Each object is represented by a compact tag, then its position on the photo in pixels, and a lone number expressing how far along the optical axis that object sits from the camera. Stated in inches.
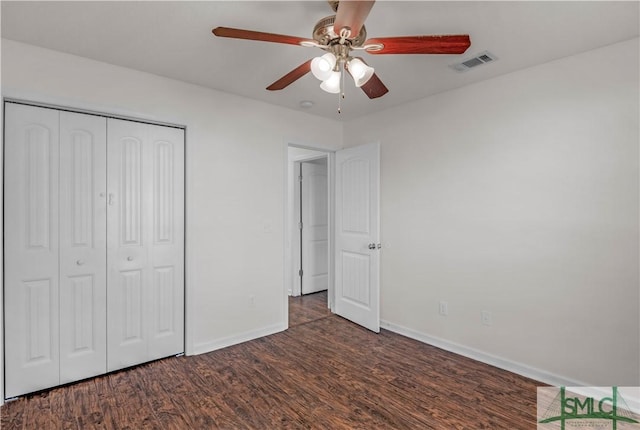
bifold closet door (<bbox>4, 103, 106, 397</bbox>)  92.0
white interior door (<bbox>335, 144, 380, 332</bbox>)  146.8
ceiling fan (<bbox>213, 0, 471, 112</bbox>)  65.1
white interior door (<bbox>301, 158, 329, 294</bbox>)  211.6
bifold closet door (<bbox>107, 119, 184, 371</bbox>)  107.6
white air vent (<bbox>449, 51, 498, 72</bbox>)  97.5
